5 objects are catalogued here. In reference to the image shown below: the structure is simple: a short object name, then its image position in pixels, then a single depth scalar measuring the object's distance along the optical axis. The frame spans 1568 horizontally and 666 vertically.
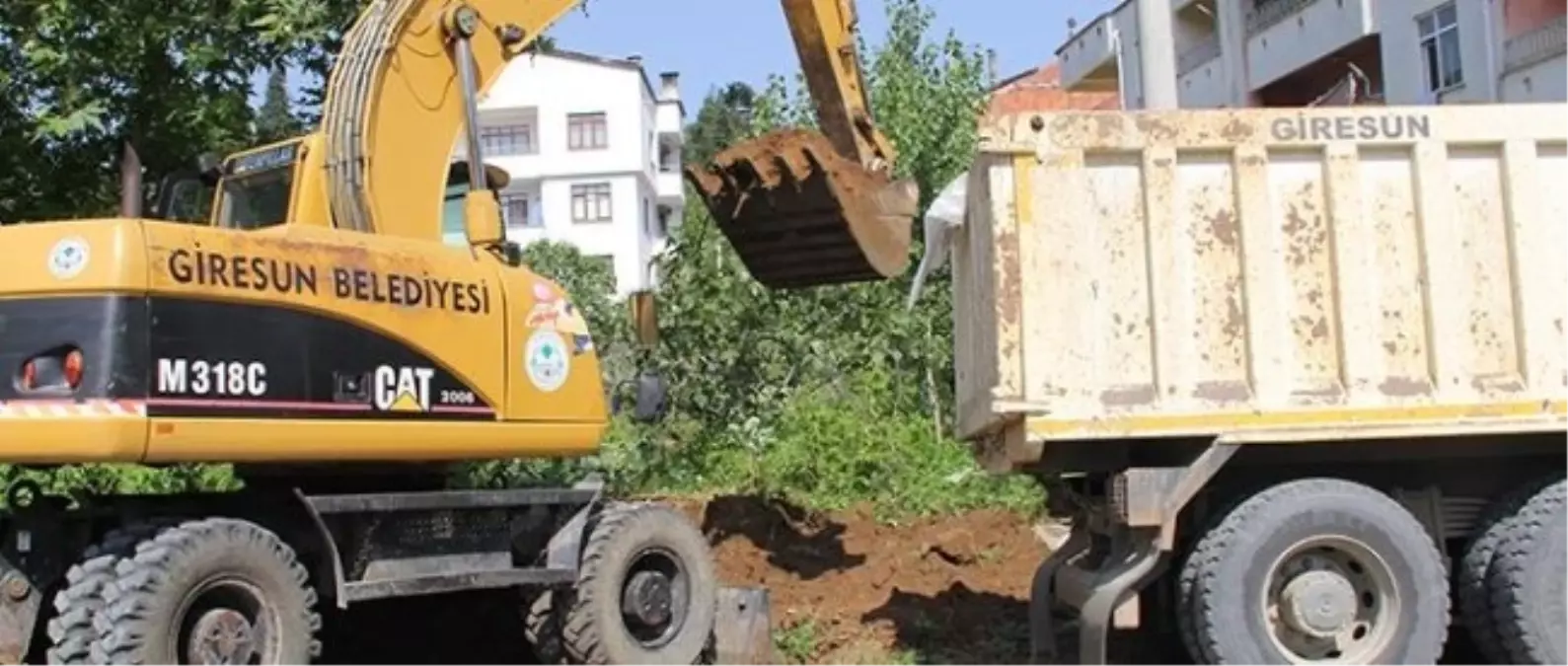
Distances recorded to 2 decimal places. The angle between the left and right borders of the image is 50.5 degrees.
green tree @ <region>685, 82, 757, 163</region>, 76.62
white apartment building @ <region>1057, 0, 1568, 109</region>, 22.91
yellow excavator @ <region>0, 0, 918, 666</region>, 6.34
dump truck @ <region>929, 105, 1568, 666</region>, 6.90
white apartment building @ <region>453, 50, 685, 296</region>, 60.00
